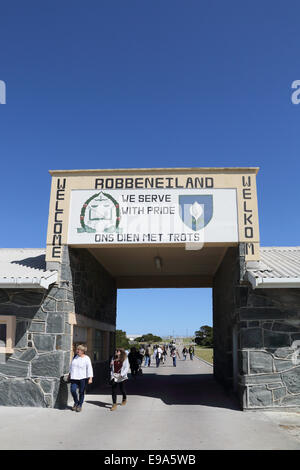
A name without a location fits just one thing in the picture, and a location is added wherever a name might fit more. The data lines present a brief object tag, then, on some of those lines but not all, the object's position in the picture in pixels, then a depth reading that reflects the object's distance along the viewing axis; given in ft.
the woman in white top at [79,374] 29.30
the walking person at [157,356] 79.26
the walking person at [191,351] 101.40
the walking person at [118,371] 29.78
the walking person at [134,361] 55.01
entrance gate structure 29.55
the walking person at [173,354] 82.74
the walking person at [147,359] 80.59
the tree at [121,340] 128.77
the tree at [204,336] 200.54
